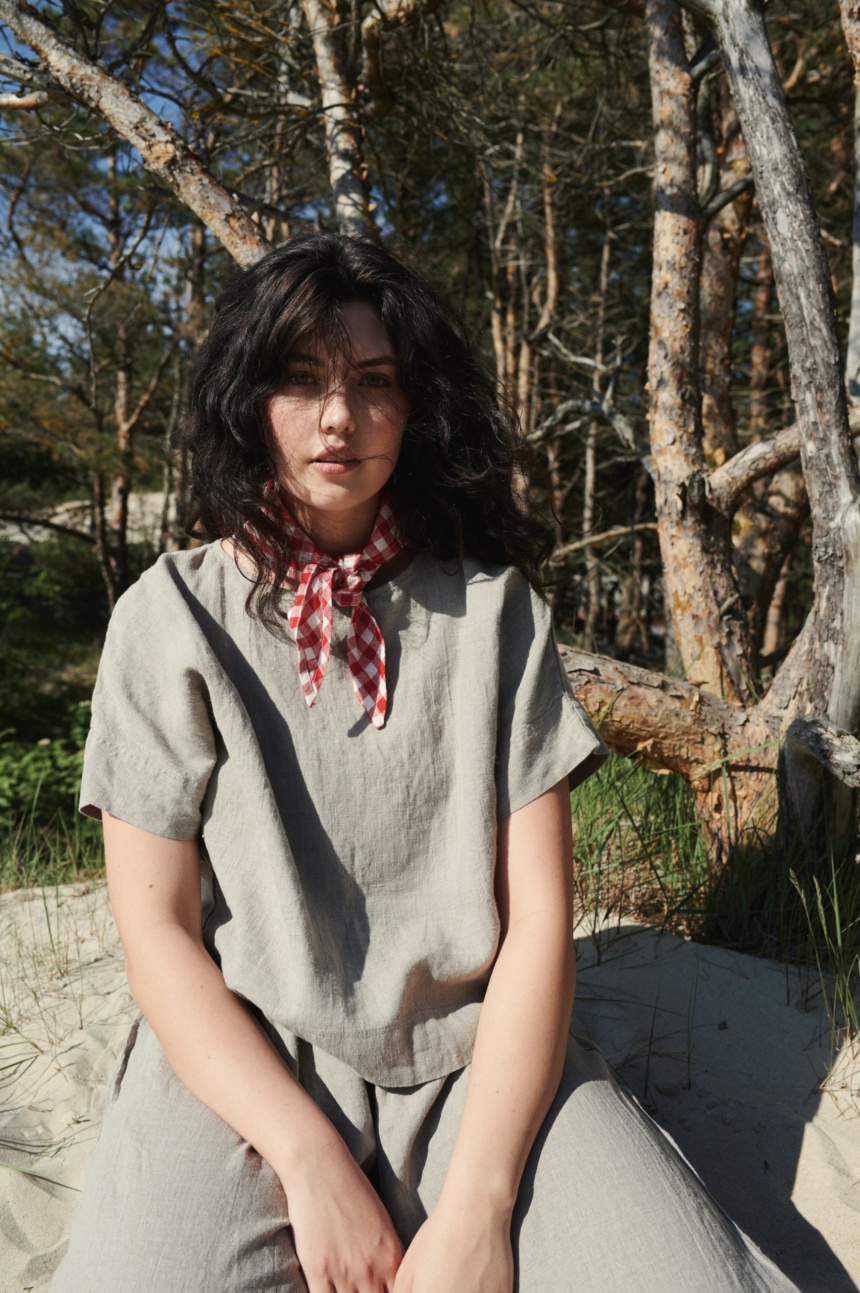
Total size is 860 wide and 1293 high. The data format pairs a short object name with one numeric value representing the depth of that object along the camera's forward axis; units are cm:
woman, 121
